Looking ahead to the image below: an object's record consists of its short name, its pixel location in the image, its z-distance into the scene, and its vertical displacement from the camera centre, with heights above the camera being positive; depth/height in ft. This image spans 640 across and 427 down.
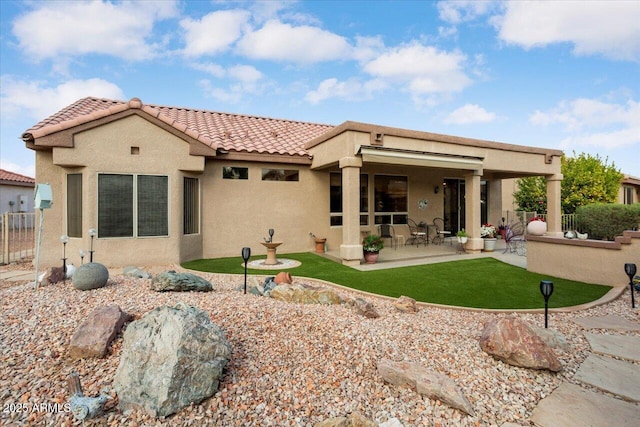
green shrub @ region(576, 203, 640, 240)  37.50 -1.08
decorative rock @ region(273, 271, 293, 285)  22.12 -4.99
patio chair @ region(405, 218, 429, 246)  46.14 -3.11
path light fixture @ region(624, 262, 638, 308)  20.66 -4.10
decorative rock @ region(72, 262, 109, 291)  16.88 -3.63
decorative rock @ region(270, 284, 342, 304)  18.61 -5.21
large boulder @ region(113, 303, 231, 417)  8.54 -4.56
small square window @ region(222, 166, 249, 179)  36.00 +4.96
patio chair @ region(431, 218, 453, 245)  47.94 -2.96
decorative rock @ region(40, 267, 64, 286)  18.21 -3.87
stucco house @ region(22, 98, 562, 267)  29.19 +4.11
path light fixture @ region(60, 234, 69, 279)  19.13 -3.47
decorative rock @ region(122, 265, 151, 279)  22.22 -4.56
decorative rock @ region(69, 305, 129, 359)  10.61 -4.44
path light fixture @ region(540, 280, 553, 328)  15.62 -4.10
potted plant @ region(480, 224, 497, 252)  39.52 -3.48
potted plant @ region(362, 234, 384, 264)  32.07 -3.93
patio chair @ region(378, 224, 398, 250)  43.37 -2.87
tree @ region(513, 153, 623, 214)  57.21 +5.76
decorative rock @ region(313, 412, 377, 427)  8.03 -5.67
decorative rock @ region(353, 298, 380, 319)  16.87 -5.59
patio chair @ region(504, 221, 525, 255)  40.32 -4.04
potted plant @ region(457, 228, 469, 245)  38.63 -3.25
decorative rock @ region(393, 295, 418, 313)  18.63 -5.87
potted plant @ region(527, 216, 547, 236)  32.42 -1.79
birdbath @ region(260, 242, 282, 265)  31.17 -4.37
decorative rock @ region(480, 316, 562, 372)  11.35 -5.32
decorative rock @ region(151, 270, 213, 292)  17.70 -4.24
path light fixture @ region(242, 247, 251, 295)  20.43 -2.74
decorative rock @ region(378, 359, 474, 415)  9.27 -5.63
